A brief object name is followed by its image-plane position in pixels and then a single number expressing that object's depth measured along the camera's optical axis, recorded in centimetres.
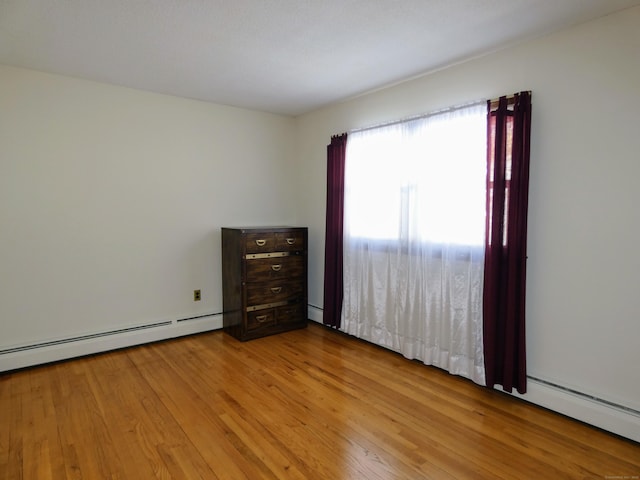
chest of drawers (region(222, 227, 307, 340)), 340
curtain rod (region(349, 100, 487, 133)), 249
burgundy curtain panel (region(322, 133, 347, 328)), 354
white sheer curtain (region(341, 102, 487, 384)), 251
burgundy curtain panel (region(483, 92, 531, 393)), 222
